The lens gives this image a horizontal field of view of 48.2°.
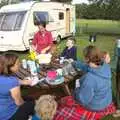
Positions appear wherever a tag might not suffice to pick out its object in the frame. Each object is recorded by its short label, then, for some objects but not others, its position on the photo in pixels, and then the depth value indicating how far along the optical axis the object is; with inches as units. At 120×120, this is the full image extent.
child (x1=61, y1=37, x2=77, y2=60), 111.2
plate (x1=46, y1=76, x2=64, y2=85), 73.6
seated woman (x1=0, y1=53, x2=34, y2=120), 58.8
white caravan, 210.2
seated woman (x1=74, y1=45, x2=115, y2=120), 65.5
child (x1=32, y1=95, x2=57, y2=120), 50.5
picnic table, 74.2
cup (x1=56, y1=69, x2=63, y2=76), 76.1
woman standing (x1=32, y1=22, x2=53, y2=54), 122.5
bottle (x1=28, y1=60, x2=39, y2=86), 76.0
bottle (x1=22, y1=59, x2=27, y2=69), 84.6
